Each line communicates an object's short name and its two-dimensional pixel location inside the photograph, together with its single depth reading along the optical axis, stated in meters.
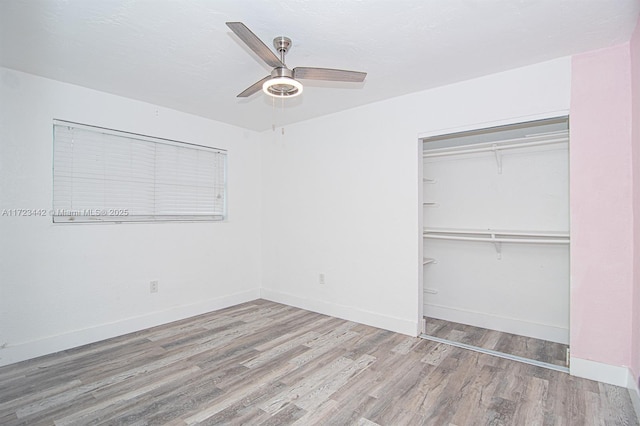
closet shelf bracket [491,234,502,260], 3.53
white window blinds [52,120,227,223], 3.03
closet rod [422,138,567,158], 3.10
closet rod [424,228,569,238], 3.12
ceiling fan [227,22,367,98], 2.08
